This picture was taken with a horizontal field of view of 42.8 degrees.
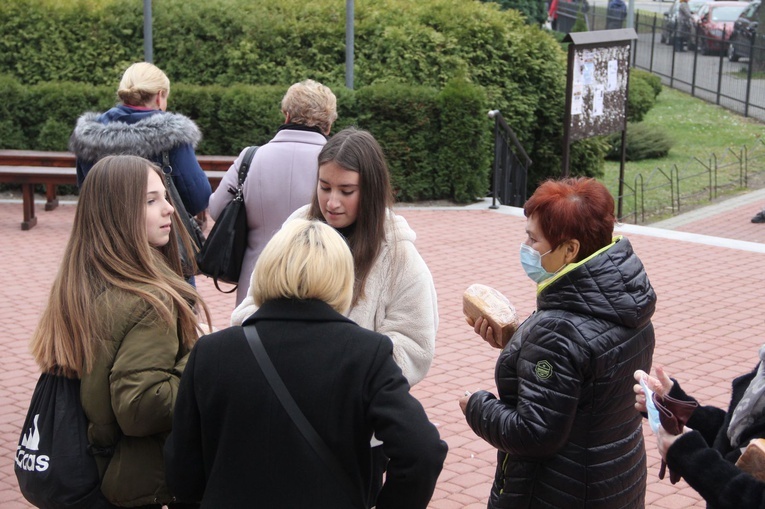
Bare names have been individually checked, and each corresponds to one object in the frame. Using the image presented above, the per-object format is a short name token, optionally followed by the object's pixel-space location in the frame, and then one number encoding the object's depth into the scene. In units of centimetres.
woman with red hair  289
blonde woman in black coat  246
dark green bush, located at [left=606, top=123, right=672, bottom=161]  1941
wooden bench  1090
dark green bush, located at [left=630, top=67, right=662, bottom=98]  2241
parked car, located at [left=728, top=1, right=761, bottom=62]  2574
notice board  1170
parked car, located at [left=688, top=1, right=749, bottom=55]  2923
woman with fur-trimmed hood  522
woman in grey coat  464
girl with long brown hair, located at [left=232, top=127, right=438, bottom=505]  337
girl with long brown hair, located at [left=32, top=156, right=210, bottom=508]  290
